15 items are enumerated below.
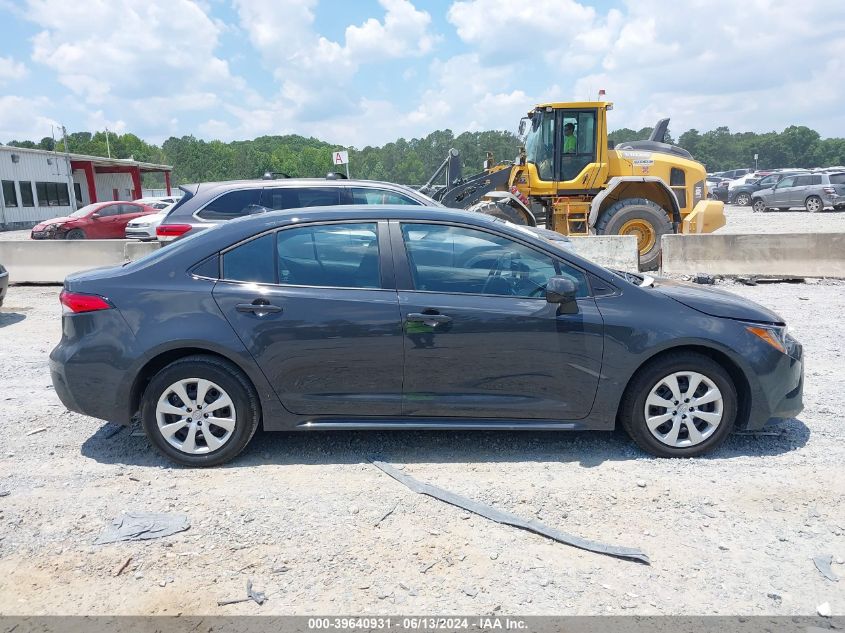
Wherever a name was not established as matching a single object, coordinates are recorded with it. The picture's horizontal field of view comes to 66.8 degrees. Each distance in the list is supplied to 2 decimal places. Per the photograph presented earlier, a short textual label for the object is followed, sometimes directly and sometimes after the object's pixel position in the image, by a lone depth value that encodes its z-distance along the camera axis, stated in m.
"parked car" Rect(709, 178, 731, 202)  37.38
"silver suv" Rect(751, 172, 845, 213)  27.17
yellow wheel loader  12.25
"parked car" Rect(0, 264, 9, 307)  8.92
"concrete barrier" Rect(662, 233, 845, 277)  10.25
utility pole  41.32
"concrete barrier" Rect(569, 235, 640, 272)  11.05
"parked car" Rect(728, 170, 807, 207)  33.31
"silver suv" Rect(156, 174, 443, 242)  8.14
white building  35.03
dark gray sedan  4.05
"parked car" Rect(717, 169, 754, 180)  49.17
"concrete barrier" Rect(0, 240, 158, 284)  11.54
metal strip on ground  3.19
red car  23.50
